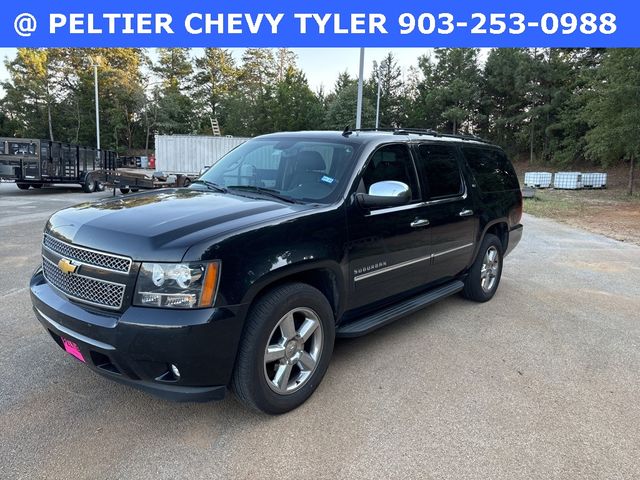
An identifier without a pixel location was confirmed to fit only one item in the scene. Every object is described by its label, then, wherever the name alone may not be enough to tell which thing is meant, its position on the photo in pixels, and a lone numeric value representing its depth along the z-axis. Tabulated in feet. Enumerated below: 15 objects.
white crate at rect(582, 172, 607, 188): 94.79
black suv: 8.29
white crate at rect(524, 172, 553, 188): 97.91
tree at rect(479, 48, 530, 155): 143.54
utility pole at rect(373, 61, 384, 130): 187.19
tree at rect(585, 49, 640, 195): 69.05
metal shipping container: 74.28
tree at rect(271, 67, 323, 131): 173.88
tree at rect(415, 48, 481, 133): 162.40
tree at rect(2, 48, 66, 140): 173.71
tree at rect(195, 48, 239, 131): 200.75
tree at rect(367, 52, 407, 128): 184.85
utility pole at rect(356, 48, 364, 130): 59.75
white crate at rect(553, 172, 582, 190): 91.84
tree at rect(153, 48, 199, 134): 175.73
